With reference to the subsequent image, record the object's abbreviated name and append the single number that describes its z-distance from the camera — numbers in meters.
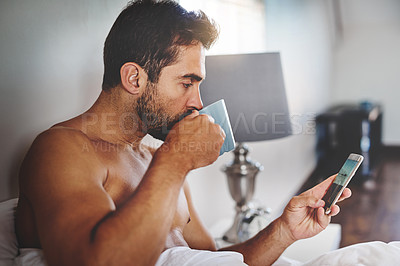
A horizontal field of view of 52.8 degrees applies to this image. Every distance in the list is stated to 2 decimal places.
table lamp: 1.18
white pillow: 0.70
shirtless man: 0.57
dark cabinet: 3.72
